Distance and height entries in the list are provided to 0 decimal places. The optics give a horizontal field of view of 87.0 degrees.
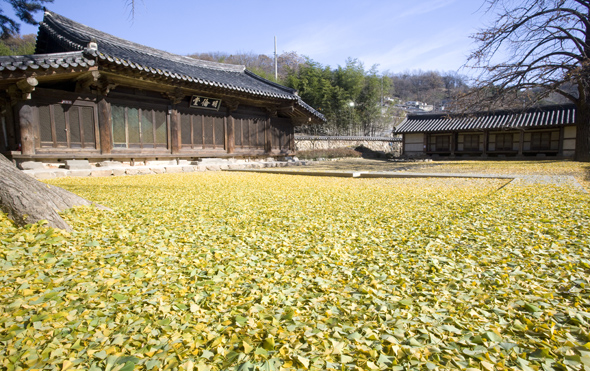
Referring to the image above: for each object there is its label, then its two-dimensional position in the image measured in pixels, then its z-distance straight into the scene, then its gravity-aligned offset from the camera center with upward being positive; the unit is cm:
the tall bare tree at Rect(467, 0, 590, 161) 1228 +331
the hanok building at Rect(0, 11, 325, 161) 748 +157
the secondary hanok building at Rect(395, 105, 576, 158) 1834 +122
